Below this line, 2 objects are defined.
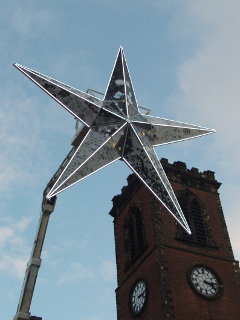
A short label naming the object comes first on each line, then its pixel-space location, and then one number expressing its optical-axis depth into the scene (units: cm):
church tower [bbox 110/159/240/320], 1938
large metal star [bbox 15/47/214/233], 1253
